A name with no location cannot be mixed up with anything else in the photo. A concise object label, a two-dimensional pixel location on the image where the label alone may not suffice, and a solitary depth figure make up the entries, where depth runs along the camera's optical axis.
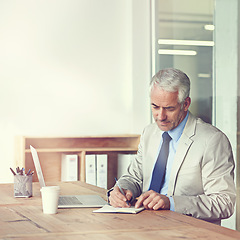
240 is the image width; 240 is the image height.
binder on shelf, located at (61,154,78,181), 4.84
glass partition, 4.20
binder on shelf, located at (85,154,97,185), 4.88
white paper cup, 2.06
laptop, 2.28
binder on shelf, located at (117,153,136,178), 5.04
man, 2.25
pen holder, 2.60
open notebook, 2.09
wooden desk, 1.67
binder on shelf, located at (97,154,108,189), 4.91
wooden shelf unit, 4.87
